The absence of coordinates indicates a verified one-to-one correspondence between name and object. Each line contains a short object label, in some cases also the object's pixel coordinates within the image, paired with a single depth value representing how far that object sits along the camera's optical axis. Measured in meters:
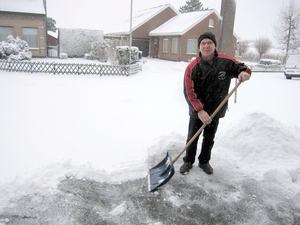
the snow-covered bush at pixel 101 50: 21.12
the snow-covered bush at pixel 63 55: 23.20
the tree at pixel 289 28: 29.14
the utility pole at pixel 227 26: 11.32
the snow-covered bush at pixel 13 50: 15.74
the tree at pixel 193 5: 46.79
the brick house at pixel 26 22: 20.77
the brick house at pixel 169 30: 23.56
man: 3.12
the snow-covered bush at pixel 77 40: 24.78
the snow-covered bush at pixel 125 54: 15.40
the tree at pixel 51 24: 45.62
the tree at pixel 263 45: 37.25
